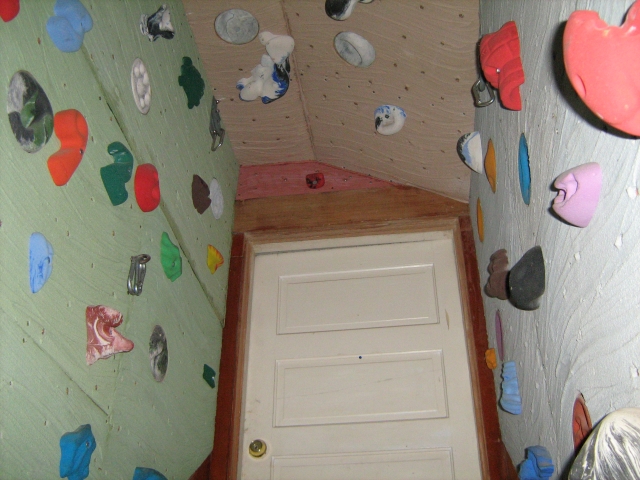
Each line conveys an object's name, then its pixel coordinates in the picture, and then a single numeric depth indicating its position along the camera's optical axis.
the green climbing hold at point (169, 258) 1.57
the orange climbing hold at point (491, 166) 1.55
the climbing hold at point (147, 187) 1.44
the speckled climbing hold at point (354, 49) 1.75
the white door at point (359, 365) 1.79
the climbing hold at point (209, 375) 1.83
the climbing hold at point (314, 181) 2.29
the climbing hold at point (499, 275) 1.41
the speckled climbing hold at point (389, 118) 1.93
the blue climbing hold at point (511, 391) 1.46
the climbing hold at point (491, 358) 1.74
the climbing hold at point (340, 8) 1.64
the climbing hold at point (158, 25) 1.57
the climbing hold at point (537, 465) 1.18
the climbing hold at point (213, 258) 1.96
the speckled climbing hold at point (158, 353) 1.46
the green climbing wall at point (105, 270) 0.96
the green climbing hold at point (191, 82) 1.83
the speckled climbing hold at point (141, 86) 1.46
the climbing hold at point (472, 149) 1.73
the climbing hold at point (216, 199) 2.04
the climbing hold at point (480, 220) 1.86
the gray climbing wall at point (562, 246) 0.71
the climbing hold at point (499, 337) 1.64
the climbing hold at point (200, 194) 1.87
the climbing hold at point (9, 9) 0.97
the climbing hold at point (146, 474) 1.34
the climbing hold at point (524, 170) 1.16
